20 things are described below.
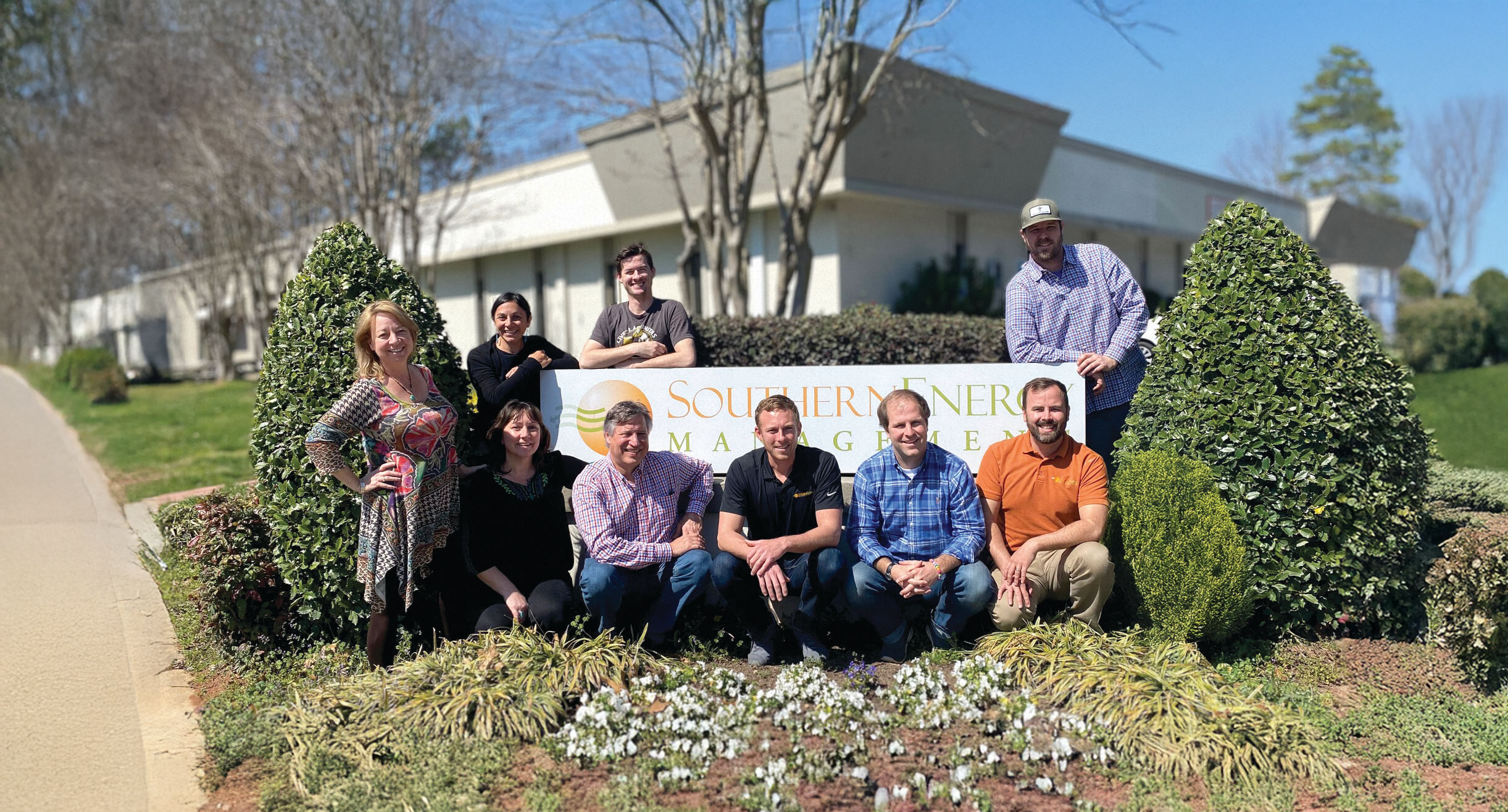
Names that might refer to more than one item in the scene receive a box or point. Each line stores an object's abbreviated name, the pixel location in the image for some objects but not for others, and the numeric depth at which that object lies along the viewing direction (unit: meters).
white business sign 5.46
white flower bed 3.34
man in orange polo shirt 4.38
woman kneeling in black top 4.37
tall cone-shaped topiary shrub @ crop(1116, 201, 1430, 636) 4.52
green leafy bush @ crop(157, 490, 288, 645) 4.66
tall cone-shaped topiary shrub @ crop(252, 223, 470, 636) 4.52
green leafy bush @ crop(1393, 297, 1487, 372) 18.92
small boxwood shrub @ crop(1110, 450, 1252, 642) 4.30
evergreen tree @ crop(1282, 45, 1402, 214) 46.81
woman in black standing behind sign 5.07
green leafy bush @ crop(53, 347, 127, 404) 19.89
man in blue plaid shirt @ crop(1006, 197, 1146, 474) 5.27
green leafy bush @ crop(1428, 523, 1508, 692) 4.03
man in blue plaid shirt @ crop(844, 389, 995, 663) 4.38
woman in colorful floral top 4.06
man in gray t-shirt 5.55
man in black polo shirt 4.40
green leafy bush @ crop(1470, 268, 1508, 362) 20.36
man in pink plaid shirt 4.38
